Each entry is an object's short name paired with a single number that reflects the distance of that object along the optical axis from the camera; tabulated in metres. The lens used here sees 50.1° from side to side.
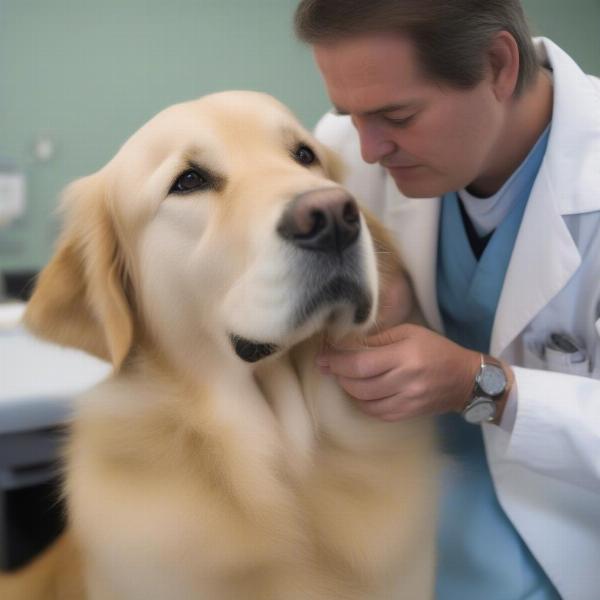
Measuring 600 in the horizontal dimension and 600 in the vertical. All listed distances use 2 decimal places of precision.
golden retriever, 0.76
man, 0.88
